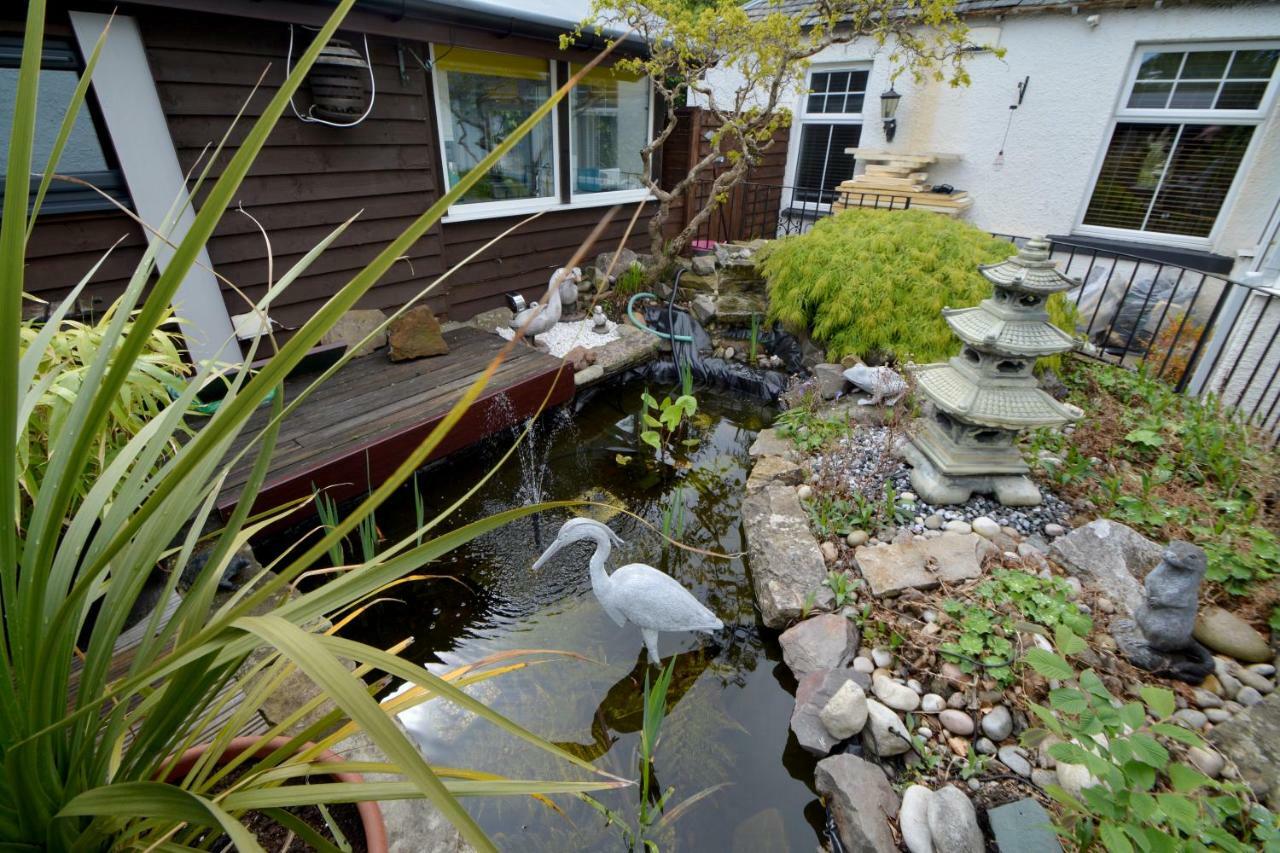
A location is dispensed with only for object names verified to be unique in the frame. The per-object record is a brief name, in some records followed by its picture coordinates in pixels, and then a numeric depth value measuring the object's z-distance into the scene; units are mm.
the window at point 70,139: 2617
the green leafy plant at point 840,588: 2193
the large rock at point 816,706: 1814
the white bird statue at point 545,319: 4121
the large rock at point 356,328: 3928
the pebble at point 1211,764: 1459
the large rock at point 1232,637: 1760
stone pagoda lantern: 2191
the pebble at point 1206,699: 1660
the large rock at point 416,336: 3648
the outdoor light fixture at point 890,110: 6421
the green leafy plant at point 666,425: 3404
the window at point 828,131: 7116
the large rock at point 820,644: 2008
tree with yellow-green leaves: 4078
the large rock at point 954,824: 1426
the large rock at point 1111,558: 1992
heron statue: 1998
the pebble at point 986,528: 2385
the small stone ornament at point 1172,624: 1643
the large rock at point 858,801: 1515
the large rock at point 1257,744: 1366
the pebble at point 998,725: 1688
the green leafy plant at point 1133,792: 1069
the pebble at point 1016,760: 1601
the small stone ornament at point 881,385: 3336
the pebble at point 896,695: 1813
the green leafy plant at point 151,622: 507
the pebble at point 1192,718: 1611
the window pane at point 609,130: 5225
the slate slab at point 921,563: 2154
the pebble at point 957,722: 1715
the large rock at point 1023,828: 1349
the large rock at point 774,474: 2998
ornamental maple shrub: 3682
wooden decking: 2588
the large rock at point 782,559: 2238
